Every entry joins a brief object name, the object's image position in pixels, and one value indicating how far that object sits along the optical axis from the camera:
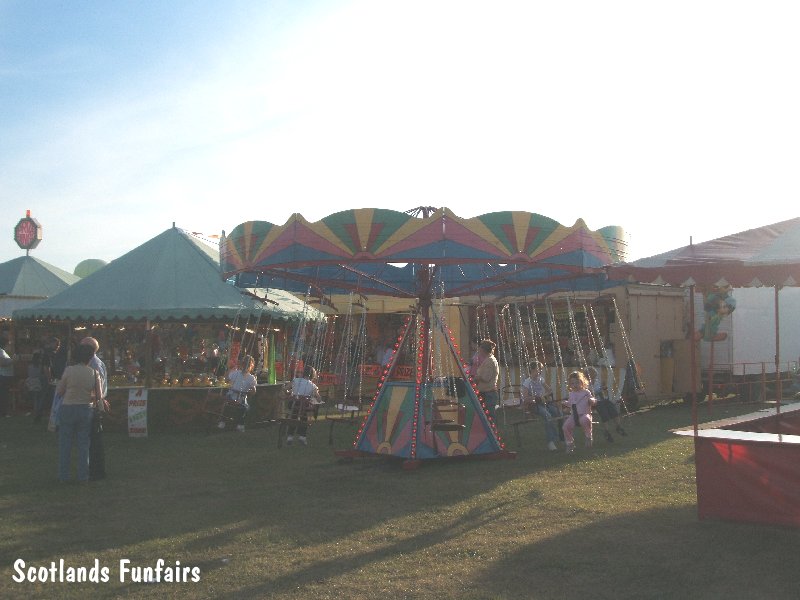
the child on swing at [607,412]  11.52
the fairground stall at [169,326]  14.40
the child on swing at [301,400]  12.38
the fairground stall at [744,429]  6.02
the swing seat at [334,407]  12.21
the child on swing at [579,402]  10.76
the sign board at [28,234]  26.31
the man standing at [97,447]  9.12
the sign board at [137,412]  13.86
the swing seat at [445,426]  9.64
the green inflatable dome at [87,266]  35.38
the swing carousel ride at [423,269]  8.76
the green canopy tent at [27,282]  22.03
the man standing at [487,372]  11.27
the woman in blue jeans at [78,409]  8.82
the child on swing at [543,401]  11.12
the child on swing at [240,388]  14.11
